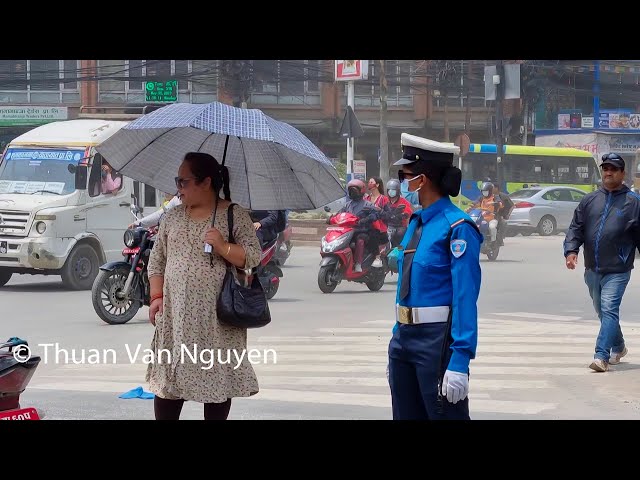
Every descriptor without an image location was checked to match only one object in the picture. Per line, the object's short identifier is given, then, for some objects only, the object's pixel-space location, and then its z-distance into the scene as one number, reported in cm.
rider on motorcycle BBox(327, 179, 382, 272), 1512
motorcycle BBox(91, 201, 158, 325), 1136
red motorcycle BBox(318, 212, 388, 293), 1491
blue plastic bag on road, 757
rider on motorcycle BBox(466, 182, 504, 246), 2169
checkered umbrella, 546
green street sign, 3700
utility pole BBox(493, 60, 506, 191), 2734
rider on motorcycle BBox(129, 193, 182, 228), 1222
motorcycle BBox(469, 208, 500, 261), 2153
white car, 3175
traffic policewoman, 425
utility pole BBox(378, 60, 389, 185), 3509
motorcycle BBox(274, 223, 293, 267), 1895
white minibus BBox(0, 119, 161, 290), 1512
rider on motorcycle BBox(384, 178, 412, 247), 1619
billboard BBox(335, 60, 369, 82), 2969
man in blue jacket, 870
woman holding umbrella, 483
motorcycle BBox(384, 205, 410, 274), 1570
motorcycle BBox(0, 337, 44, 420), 523
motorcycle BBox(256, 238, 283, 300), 1275
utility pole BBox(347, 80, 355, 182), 2841
